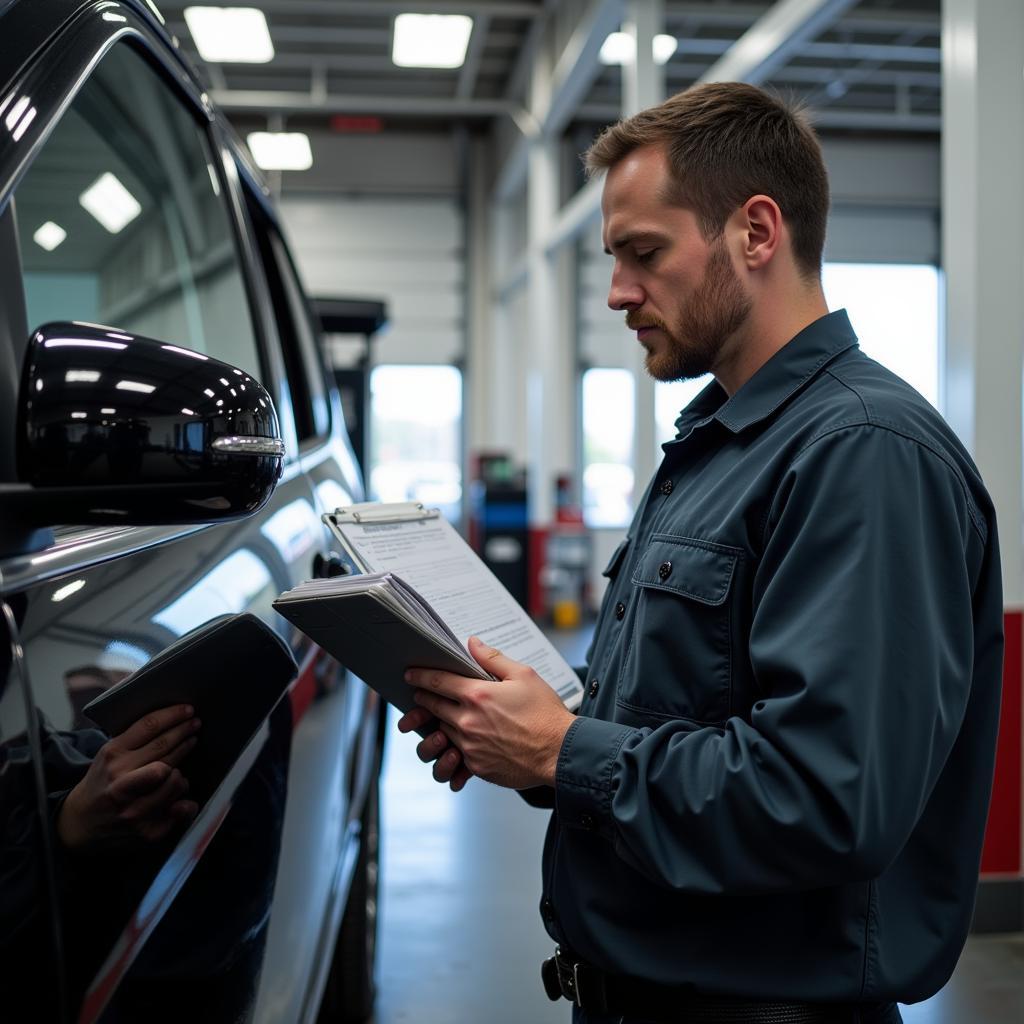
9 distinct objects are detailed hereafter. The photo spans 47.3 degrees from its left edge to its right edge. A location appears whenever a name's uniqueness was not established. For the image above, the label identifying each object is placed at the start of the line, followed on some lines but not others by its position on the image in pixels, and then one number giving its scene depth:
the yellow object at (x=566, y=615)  10.27
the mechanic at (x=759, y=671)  0.96
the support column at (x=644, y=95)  6.30
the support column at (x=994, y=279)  3.25
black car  0.70
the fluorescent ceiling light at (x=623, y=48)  6.48
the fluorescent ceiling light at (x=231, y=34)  7.71
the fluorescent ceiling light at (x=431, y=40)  7.87
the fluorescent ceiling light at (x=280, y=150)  10.53
